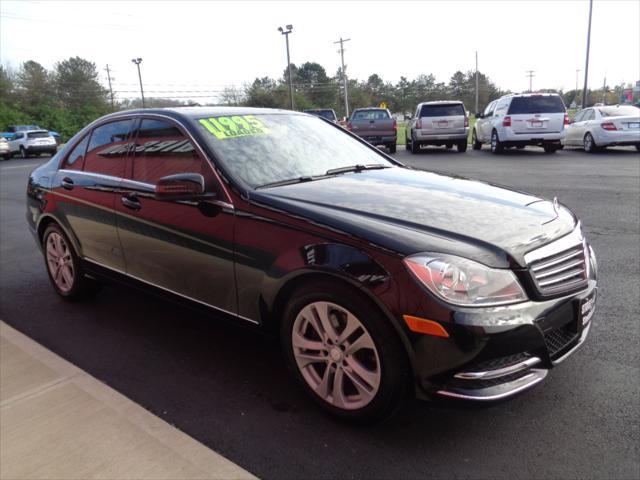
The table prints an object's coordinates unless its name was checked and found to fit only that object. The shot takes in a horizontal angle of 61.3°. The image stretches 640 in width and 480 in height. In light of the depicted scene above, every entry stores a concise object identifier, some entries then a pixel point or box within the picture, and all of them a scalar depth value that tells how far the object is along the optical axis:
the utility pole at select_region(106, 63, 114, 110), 79.44
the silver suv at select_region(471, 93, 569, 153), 15.81
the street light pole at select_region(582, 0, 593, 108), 31.95
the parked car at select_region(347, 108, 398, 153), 20.34
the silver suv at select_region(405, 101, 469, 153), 18.20
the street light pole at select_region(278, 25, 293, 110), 43.44
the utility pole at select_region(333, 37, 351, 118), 64.56
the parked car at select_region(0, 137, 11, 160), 29.44
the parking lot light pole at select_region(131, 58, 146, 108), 61.12
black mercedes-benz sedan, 2.35
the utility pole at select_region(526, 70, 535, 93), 111.12
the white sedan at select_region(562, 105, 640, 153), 15.41
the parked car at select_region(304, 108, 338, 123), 26.32
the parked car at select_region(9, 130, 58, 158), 30.20
